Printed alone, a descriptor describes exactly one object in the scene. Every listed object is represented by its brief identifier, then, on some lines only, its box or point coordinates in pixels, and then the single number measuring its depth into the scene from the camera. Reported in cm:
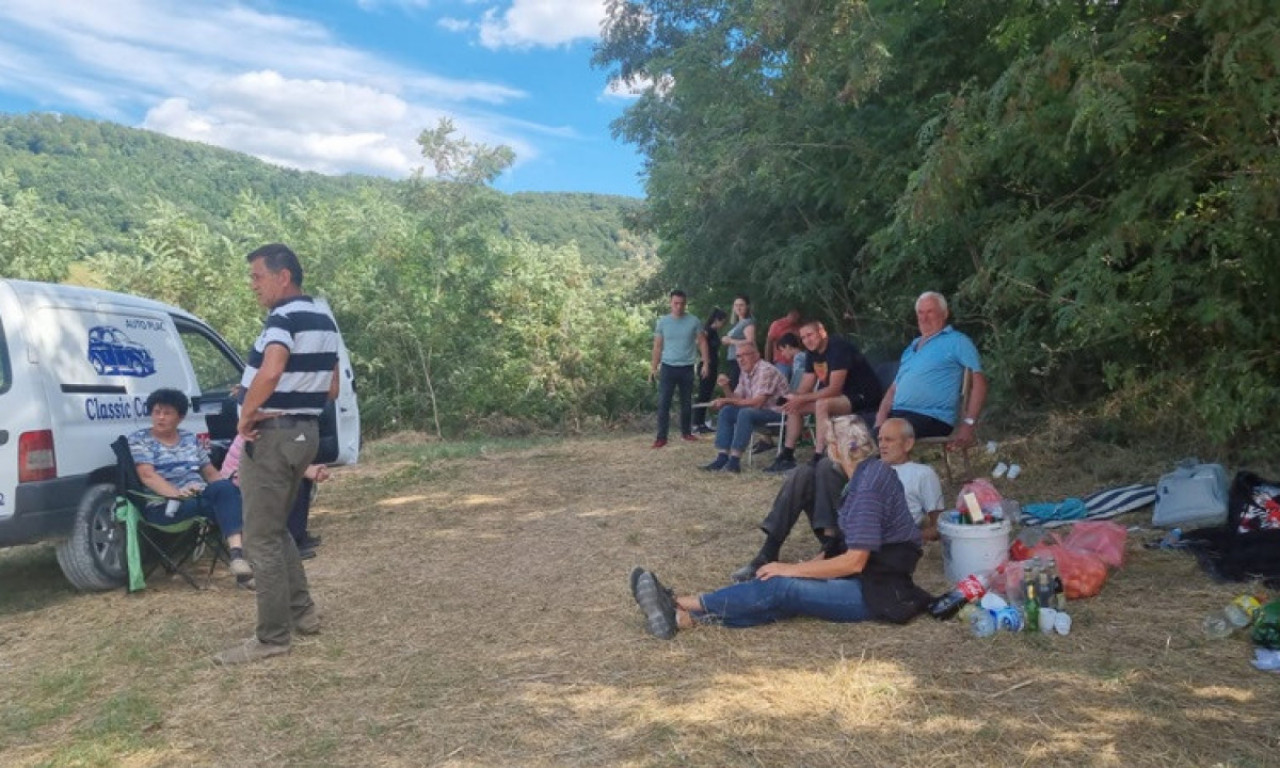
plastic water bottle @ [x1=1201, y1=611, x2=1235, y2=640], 370
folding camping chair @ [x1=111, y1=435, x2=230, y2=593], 514
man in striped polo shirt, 394
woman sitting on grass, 394
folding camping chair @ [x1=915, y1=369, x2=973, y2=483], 594
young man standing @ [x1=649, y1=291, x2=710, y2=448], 997
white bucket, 430
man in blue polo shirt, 597
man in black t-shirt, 710
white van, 472
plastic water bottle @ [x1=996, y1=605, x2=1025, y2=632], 385
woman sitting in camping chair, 525
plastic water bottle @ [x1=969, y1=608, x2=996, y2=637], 382
